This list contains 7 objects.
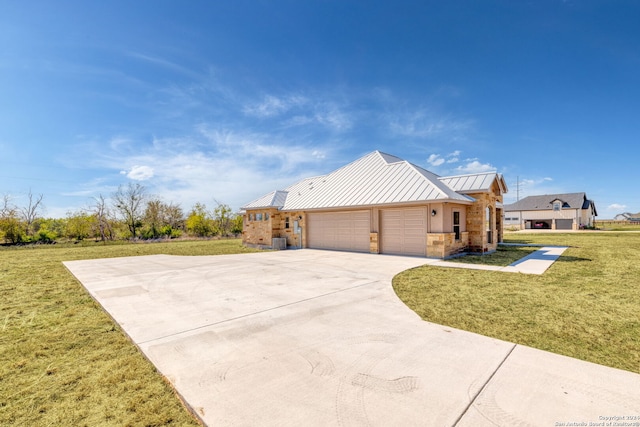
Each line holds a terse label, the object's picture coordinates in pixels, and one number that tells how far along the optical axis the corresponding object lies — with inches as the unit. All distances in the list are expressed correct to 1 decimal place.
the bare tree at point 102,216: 1149.7
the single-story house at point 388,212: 485.1
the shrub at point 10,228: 935.0
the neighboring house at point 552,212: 1606.8
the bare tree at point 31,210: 1125.2
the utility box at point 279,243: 695.7
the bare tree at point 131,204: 1194.6
